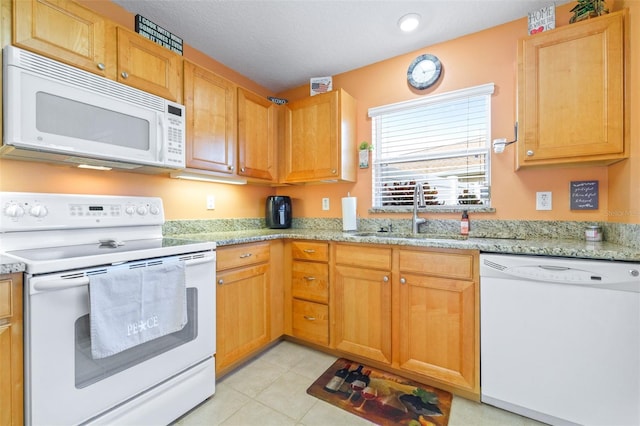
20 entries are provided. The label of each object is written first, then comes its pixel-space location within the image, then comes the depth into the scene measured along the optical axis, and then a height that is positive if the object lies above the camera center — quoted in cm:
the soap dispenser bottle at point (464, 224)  198 -9
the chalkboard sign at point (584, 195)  171 +11
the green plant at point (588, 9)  154 +116
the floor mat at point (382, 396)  149 -110
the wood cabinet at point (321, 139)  236 +66
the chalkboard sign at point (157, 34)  168 +113
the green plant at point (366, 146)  245 +59
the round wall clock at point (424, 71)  219 +114
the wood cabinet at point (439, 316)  157 -63
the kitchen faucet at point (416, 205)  214 +6
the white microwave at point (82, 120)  119 +47
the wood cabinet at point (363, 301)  185 -63
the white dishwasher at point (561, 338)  124 -62
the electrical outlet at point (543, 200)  182 +8
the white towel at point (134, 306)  113 -42
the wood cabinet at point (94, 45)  123 +86
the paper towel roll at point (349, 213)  243 -1
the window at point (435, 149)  206 +52
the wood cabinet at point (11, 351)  98 -50
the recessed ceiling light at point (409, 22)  187 +133
